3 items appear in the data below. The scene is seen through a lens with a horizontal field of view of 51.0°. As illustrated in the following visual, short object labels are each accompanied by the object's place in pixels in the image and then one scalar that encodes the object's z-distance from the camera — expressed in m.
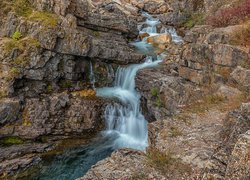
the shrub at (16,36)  14.67
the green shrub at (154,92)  14.28
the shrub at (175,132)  7.14
